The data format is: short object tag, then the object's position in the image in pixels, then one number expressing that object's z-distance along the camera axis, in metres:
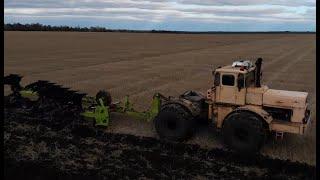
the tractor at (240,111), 6.48
